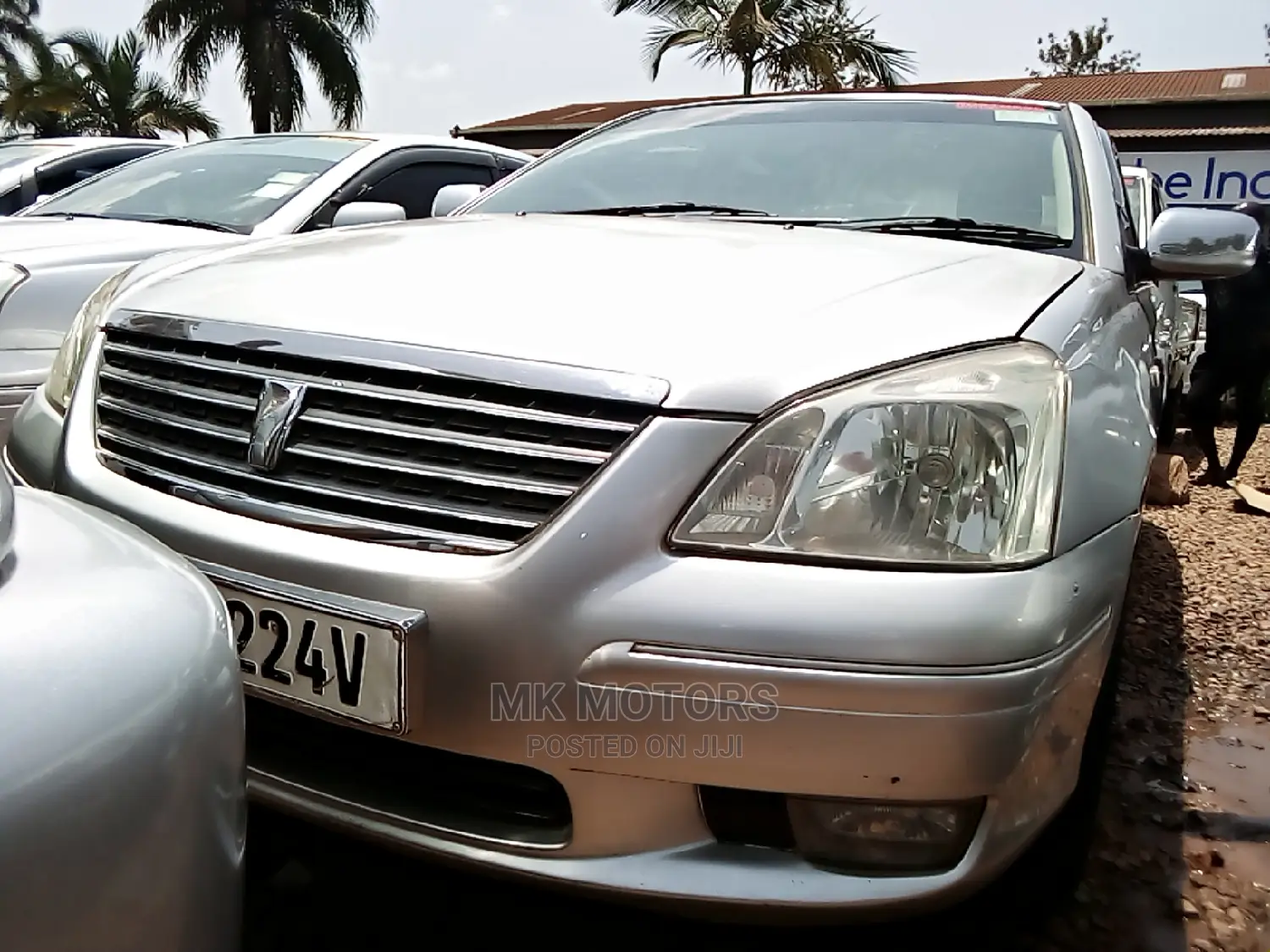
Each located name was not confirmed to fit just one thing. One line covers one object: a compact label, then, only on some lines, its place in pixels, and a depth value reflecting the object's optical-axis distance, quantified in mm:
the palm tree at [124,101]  20531
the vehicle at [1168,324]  4734
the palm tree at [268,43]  17734
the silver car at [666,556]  1240
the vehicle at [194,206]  2971
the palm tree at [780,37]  13461
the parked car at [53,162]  5898
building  12062
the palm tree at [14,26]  36156
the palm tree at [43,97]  21094
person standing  5746
